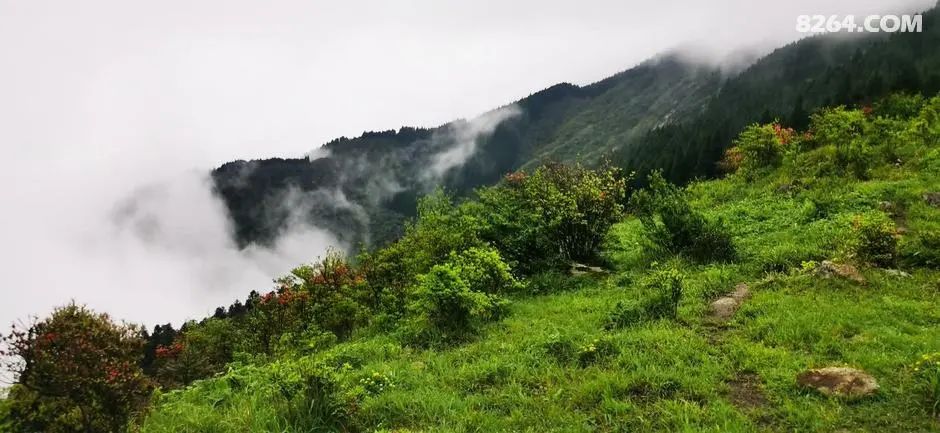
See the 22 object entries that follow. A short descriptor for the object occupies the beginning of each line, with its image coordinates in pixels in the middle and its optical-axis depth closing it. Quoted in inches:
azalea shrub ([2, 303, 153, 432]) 291.7
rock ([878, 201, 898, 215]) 621.6
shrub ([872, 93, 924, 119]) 1170.0
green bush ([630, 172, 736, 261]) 580.4
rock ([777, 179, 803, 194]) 817.5
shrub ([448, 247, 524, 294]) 514.3
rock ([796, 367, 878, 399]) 268.5
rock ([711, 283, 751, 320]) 420.8
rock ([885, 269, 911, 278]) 440.8
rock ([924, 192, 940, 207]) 622.0
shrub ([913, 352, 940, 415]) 248.8
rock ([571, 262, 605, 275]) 623.2
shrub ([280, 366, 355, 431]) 292.4
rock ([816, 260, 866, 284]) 441.7
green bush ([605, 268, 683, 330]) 425.1
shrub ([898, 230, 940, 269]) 459.8
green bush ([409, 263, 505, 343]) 451.2
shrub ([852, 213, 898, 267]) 472.1
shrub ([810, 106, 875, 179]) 824.3
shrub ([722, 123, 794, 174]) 1045.2
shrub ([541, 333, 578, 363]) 363.9
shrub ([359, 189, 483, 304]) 616.9
